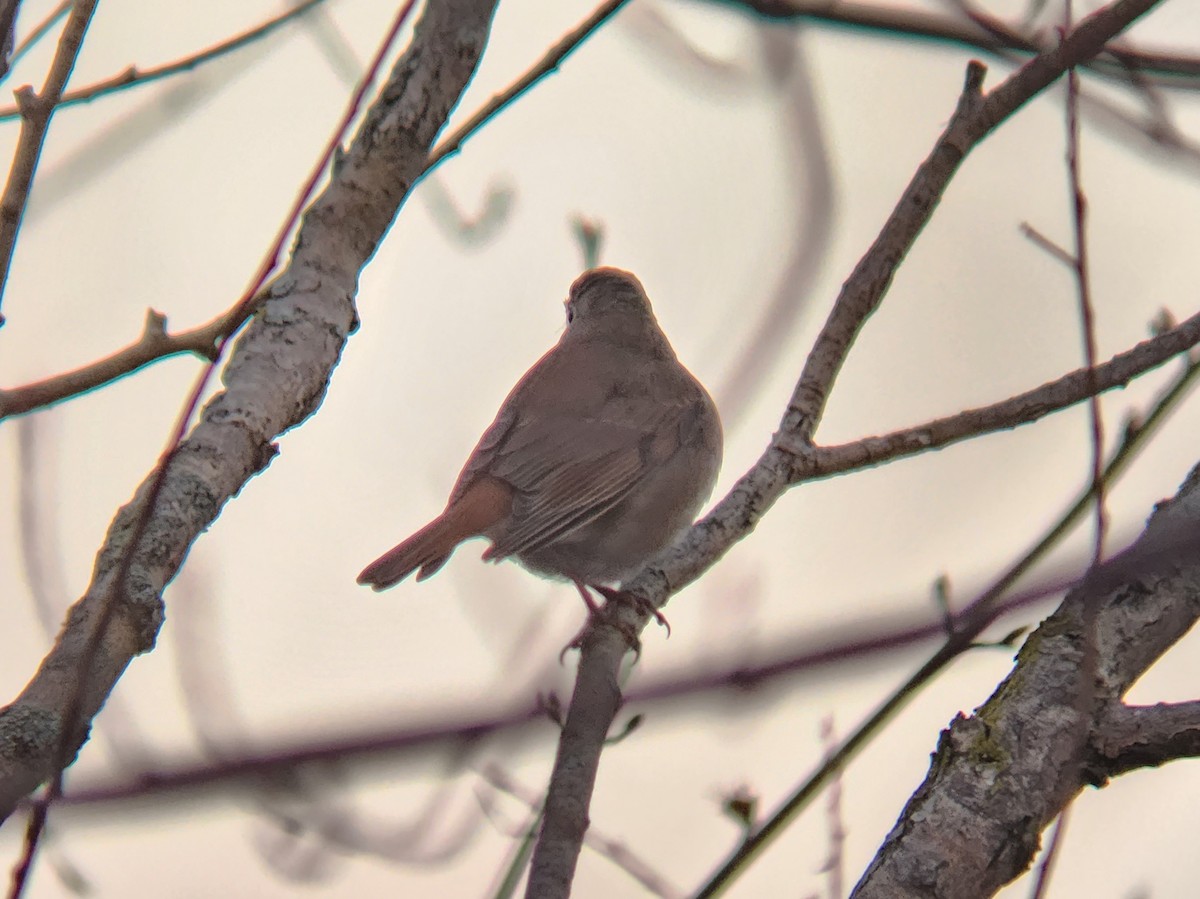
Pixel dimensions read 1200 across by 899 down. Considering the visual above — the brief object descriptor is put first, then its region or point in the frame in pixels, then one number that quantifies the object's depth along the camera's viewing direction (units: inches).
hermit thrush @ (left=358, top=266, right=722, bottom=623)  366.9
